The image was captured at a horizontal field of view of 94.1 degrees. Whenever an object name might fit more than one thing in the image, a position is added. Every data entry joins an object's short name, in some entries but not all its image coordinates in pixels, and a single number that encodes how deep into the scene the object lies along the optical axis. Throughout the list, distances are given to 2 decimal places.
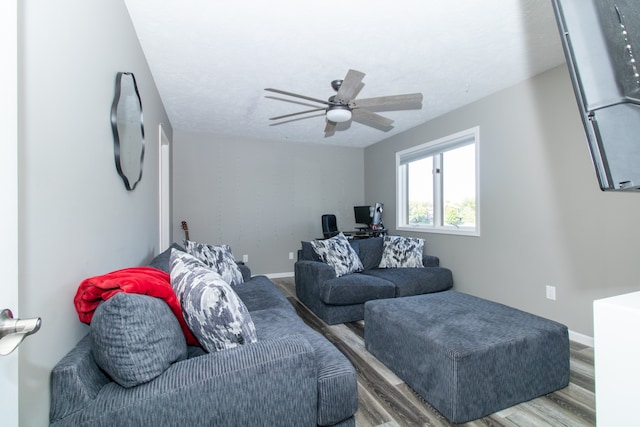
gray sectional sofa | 0.89
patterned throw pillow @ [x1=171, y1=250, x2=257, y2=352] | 1.16
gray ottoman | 1.52
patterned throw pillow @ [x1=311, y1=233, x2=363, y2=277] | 3.42
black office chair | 5.05
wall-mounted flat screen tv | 0.44
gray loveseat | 2.95
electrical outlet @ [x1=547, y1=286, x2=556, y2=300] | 2.71
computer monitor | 5.13
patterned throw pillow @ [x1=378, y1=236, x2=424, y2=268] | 3.73
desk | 4.97
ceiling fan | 2.35
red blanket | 1.07
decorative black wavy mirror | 1.61
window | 3.59
